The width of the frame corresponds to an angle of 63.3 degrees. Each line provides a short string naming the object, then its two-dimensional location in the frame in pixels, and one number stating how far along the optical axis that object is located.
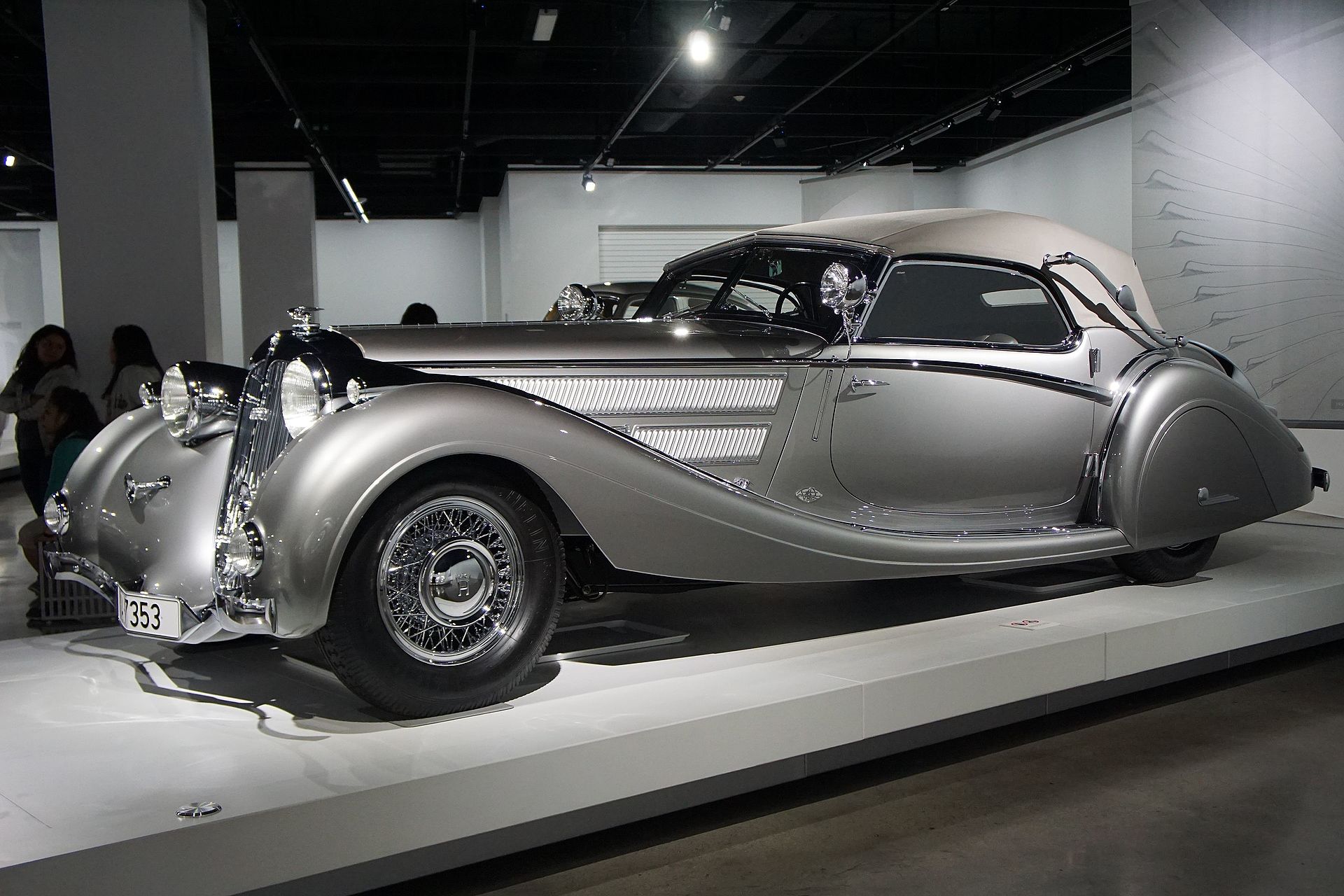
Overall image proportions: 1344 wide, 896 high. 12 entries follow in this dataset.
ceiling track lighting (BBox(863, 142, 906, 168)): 12.63
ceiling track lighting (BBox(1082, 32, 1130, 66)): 9.15
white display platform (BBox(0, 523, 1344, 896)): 2.03
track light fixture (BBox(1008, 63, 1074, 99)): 9.62
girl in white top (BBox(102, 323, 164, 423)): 6.13
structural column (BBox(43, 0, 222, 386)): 6.95
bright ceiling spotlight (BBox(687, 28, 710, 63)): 8.18
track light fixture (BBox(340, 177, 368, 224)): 15.34
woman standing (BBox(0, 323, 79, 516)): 6.07
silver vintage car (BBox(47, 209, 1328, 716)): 2.56
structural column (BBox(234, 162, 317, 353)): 13.64
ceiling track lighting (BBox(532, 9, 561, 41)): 8.90
